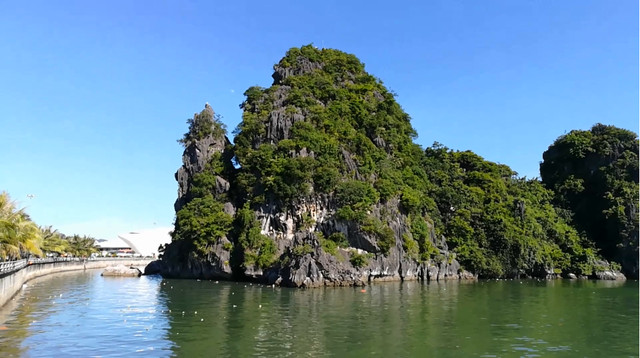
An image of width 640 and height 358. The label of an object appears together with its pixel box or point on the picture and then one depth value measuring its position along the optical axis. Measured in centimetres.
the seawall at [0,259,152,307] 3092
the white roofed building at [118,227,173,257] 13988
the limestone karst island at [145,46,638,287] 5522
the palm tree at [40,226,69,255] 7375
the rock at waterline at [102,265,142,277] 6481
